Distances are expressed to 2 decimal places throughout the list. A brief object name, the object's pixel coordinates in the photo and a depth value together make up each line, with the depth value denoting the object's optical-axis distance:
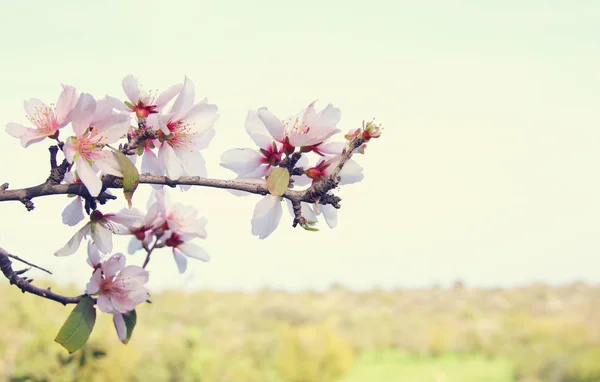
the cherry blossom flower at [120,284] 0.50
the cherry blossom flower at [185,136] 0.48
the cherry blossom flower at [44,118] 0.46
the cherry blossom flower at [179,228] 0.53
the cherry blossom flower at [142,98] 0.49
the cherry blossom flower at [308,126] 0.46
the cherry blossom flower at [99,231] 0.49
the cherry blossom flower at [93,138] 0.45
